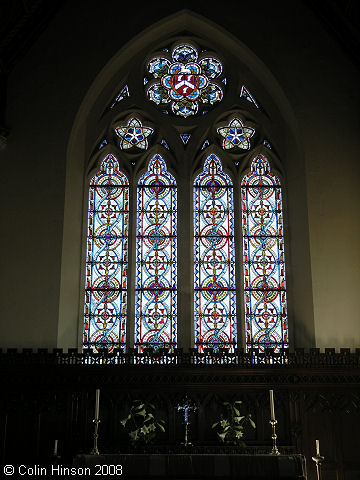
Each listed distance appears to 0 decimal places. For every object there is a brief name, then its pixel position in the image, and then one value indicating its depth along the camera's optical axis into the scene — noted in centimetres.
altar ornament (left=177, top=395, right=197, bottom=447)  955
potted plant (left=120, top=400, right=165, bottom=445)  963
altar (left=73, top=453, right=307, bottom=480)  701
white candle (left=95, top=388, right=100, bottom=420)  829
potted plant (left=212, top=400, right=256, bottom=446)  970
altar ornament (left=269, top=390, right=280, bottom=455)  810
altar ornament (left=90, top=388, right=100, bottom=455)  803
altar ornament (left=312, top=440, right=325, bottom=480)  817
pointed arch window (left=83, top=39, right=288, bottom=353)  1164
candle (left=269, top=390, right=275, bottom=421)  824
